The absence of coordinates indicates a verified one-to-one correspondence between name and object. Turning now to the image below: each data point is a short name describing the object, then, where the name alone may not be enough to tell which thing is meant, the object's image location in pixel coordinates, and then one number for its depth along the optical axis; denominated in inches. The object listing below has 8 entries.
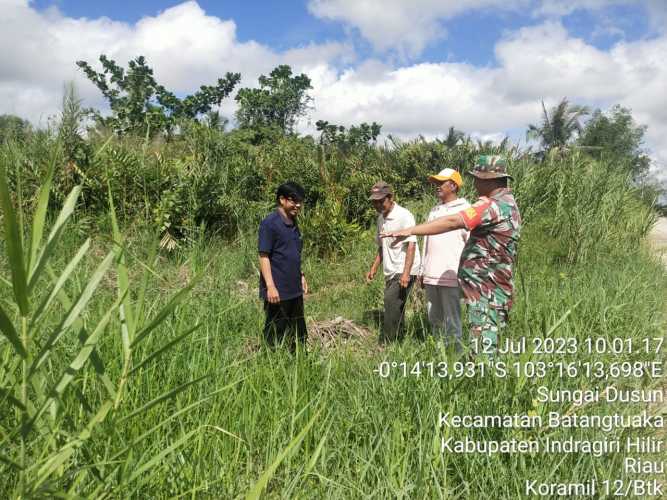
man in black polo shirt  144.9
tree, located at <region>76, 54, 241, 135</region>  882.1
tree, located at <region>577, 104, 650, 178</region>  1416.1
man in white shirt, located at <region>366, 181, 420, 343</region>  173.0
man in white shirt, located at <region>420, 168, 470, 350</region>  150.9
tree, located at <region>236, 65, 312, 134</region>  1334.9
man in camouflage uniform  120.8
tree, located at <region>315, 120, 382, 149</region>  1560.0
